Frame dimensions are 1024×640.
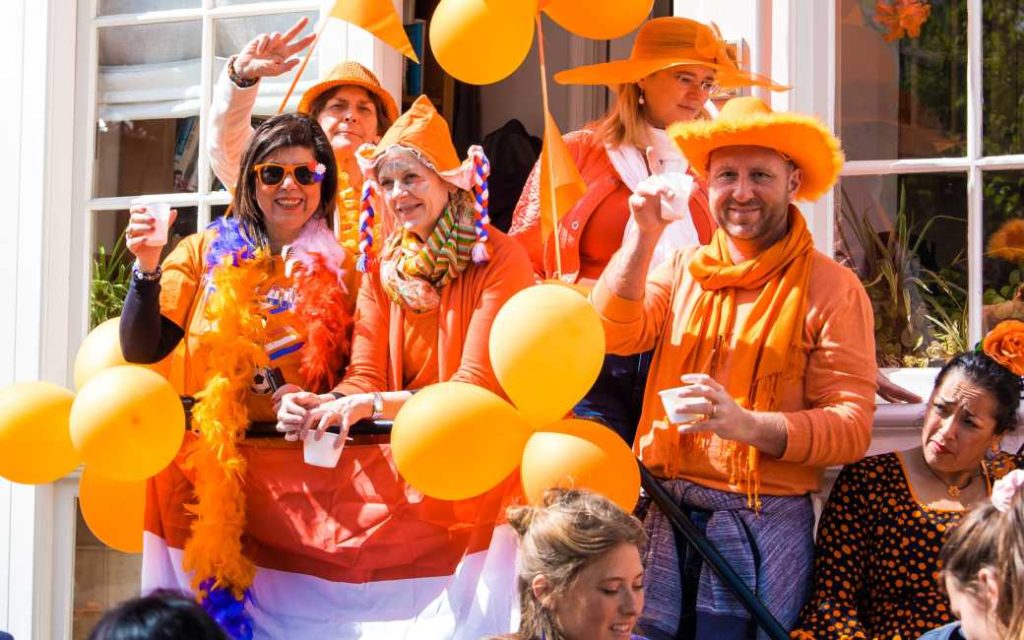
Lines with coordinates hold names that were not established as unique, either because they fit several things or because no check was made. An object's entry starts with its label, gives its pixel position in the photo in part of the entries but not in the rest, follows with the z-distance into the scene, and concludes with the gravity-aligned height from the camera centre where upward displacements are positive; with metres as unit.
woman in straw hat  8.30 +0.75
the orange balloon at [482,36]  7.43 +0.81
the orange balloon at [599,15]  7.74 +0.89
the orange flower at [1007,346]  7.44 +0.09
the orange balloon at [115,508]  8.05 -0.33
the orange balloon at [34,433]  7.58 -0.13
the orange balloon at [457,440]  6.63 -0.12
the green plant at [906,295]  8.84 +0.25
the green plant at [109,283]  10.43 +0.31
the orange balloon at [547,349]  6.59 +0.07
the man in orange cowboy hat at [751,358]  7.06 +0.06
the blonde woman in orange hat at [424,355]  7.17 +0.06
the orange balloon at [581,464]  6.51 -0.17
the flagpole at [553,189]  7.69 +0.47
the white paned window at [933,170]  8.80 +0.60
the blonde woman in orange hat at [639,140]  8.30 +0.64
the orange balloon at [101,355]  7.80 +0.06
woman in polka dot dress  7.04 -0.28
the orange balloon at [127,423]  7.07 -0.10
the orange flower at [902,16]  9.09 +1.05
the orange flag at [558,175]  7.97 +0.51
